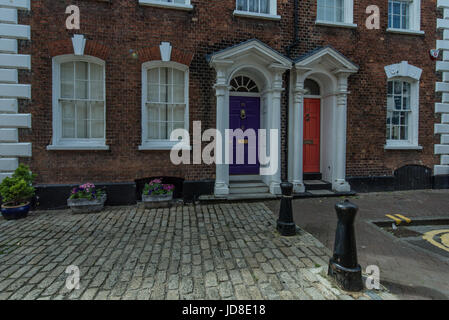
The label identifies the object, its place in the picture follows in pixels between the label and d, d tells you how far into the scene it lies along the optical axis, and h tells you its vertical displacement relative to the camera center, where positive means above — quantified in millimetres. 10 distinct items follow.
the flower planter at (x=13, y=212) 5398 -1313
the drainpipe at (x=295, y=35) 7297 +3690
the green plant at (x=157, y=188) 6238 -893
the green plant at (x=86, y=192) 5902 -959
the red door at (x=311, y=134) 8016 +729
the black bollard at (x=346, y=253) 2738 -1162
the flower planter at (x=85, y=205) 5798 -1253
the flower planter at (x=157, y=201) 6184 -1208
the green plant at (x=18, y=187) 5391 -765
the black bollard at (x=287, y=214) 4383 -1088
